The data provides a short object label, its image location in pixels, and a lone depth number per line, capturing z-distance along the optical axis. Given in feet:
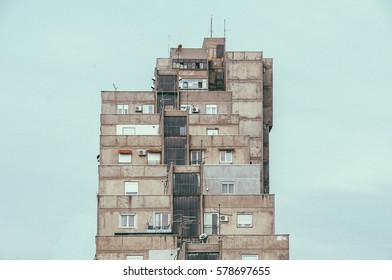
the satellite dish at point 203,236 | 355.15
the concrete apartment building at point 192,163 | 360.48
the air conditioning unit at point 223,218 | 386.32
